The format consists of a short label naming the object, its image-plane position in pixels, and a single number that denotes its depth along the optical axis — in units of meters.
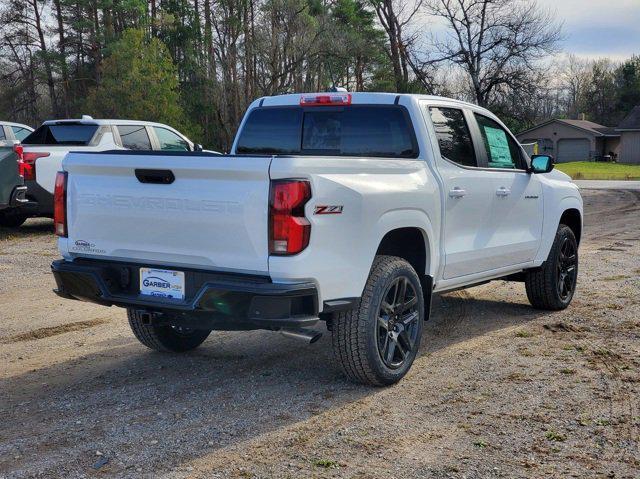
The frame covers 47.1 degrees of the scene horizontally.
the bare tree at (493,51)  40.12
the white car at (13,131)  15.36
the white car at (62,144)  12.72
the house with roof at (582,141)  61.94
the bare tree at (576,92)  87.25
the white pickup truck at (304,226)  4.16
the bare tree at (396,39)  42.84
